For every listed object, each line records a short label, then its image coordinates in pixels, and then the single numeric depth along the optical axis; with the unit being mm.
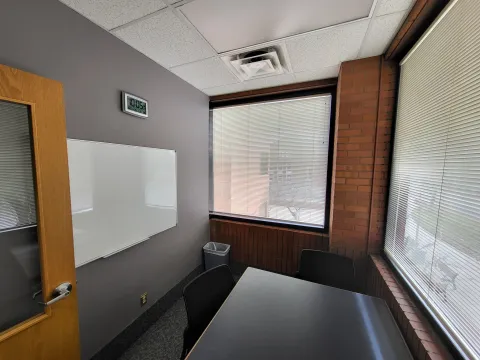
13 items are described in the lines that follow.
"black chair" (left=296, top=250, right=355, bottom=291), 1694
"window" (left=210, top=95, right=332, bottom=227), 2535
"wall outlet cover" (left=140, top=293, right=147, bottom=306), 1912
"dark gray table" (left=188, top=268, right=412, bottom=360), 938
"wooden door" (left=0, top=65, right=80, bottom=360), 1008
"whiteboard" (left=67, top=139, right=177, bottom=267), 1368
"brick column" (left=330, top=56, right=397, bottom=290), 1934
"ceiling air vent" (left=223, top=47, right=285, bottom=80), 1831
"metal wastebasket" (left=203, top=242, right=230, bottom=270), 2723
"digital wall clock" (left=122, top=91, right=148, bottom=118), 1650
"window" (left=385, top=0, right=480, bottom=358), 910
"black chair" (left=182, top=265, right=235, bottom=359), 1211
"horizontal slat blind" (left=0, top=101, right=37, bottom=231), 1007
